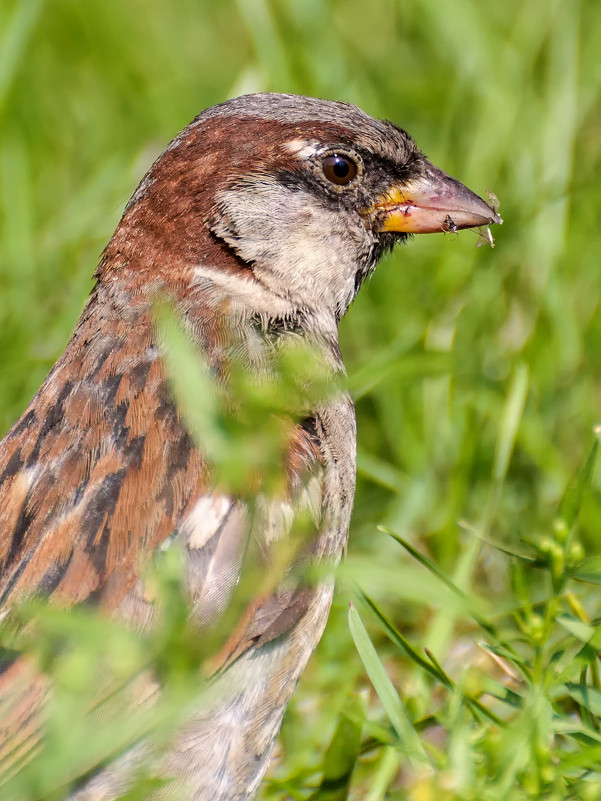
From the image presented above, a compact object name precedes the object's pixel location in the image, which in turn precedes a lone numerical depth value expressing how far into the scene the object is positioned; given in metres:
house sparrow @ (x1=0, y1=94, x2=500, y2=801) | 4.56
